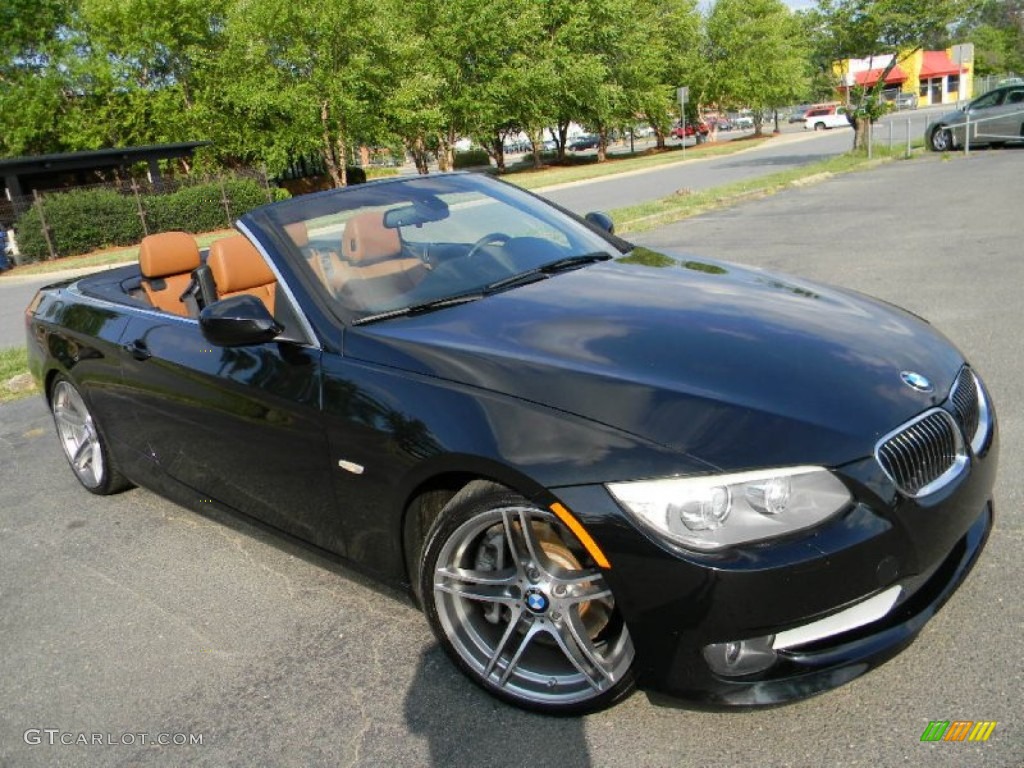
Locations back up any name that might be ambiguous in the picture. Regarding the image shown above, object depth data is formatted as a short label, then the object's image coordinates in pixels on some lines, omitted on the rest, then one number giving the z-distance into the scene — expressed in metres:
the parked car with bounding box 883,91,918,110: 76.56
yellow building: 83.25
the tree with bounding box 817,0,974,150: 21.97
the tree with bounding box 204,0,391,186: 34.53
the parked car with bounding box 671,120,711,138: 65.31
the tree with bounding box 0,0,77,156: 39.38
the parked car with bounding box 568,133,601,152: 76.94
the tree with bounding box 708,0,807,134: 59.59
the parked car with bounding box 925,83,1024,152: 23.86
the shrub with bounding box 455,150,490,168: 60.26
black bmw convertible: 2.24
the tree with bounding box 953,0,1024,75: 100.31
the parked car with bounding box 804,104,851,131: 63.81
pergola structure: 30.30
